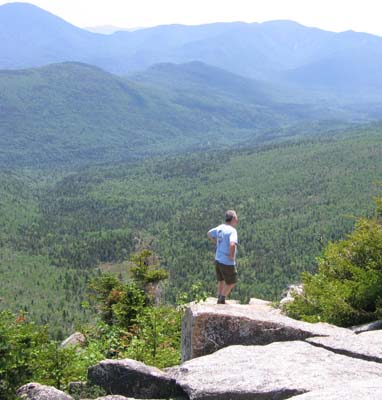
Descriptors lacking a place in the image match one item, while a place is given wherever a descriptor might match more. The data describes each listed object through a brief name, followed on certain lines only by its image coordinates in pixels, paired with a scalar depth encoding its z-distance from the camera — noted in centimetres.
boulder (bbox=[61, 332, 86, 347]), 2708
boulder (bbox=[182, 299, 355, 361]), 1352
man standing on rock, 1530
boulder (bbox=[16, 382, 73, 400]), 1141
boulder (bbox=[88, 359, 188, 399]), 1172
